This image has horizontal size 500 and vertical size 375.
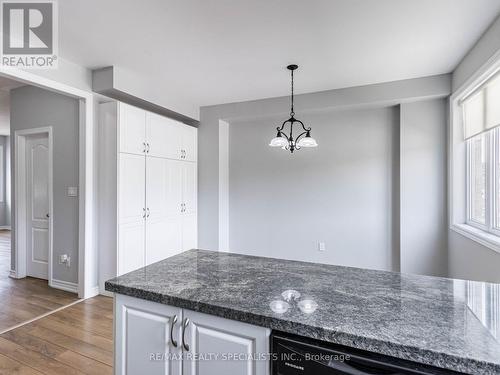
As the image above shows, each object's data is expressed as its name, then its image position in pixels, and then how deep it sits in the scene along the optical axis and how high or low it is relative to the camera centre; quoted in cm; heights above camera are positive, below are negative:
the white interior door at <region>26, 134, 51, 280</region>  393 -26
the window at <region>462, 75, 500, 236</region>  249 +30
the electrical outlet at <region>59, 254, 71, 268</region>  352 -91
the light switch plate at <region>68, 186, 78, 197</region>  346 -5
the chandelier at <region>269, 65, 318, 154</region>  268 +43
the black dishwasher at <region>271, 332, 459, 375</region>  85 -56
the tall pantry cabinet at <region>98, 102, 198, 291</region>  329 -2
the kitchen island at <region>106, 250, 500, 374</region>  85 -47
